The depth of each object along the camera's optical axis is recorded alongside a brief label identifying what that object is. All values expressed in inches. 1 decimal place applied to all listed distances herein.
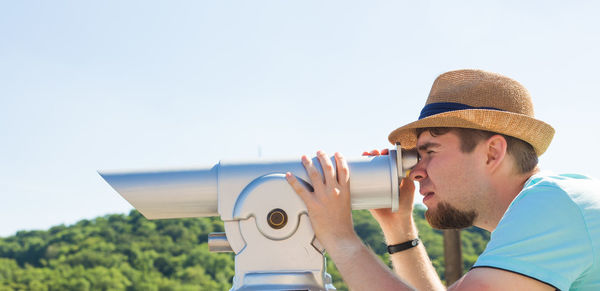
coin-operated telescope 64.0
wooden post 292.4
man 59.8
